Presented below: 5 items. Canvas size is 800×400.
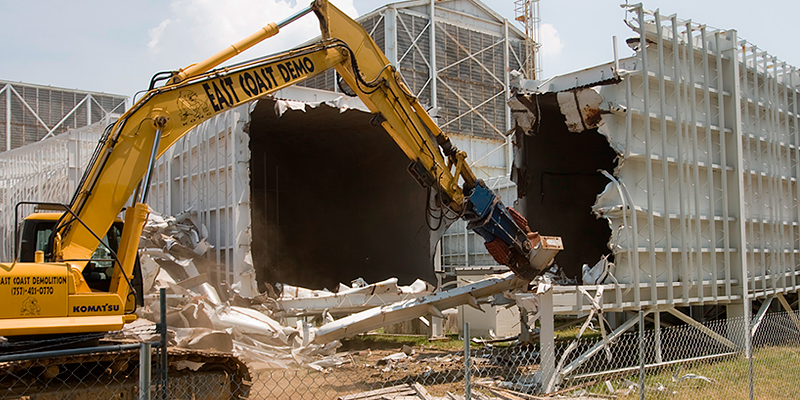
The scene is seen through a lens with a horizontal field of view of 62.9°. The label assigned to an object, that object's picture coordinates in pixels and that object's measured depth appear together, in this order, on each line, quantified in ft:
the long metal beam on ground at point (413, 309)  34.94
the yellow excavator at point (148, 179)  18.86
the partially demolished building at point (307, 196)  45.27
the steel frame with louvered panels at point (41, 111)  132.98
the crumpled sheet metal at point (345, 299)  41.88
